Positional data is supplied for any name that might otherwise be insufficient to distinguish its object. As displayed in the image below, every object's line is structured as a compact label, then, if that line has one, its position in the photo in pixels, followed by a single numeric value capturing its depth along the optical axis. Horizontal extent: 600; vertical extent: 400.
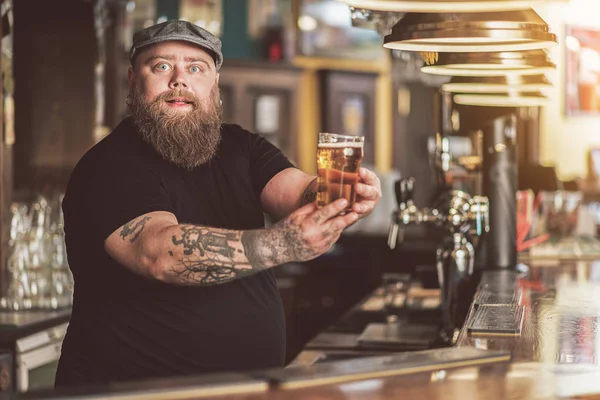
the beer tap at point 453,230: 3.08
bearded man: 2.21
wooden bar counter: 1.64
